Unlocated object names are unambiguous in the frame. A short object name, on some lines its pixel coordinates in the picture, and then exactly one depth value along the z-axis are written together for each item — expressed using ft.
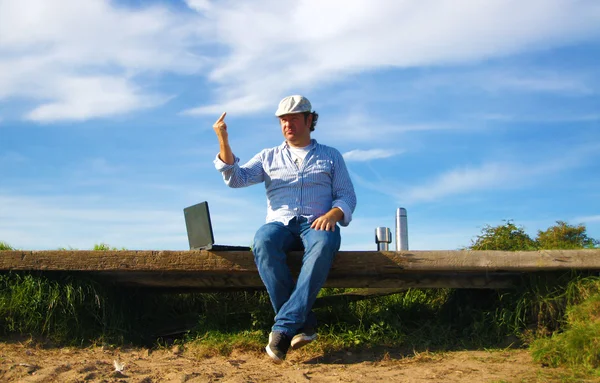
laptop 14.61
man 13.34
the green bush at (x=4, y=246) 19.84
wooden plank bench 15.06
